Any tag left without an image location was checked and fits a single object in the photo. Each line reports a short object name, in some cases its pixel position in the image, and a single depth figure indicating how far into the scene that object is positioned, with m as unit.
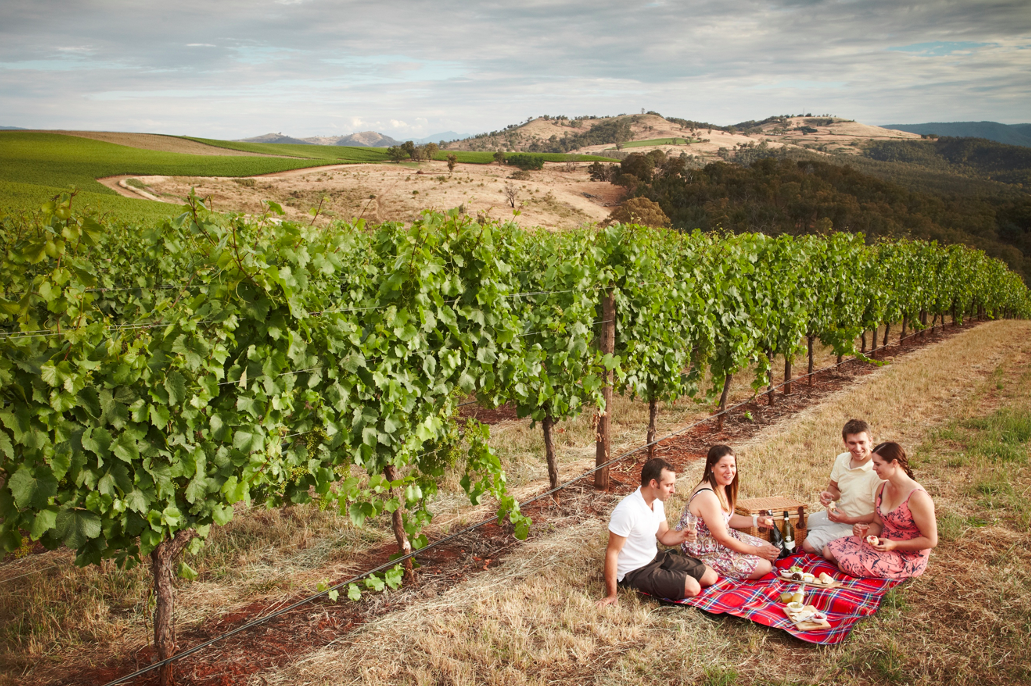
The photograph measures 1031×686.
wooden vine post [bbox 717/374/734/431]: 8.04
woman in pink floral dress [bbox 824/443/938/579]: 3.78
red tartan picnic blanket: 3.43
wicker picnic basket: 4.33
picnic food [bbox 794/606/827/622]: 3.47
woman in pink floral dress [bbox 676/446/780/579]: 3.90
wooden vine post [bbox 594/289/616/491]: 5.87
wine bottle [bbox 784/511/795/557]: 4.22
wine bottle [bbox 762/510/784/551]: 4.27
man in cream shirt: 4.18
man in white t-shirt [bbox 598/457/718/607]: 3.73
